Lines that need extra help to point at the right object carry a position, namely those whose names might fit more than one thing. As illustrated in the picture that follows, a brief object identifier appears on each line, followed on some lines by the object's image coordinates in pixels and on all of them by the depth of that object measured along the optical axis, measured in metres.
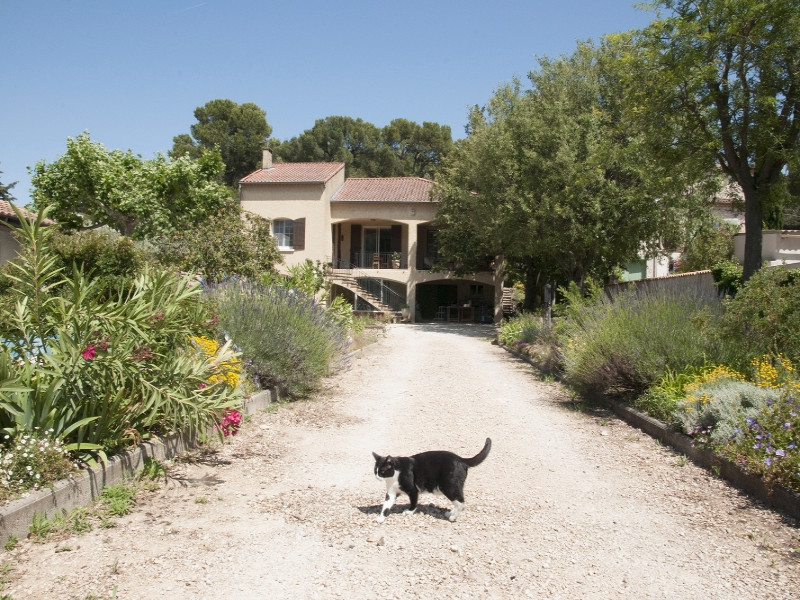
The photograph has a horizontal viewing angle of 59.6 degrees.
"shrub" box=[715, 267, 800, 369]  8.01
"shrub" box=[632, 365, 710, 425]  8.38
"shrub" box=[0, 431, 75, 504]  4.72
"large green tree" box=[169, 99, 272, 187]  51.56
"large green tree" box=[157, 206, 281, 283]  18.45
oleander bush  5.22
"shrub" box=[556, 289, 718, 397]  9.45
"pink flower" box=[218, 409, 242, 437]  7.50
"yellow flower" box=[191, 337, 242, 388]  7.70
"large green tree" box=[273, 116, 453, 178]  55.31
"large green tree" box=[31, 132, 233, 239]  25.03
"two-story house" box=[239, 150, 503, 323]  37.50
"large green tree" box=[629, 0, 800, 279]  12.73
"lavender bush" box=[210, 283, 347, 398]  10.10
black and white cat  5.17
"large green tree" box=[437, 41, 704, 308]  22.19
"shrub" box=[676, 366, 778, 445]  6.77
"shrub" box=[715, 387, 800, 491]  5.63
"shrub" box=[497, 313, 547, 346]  20.31
